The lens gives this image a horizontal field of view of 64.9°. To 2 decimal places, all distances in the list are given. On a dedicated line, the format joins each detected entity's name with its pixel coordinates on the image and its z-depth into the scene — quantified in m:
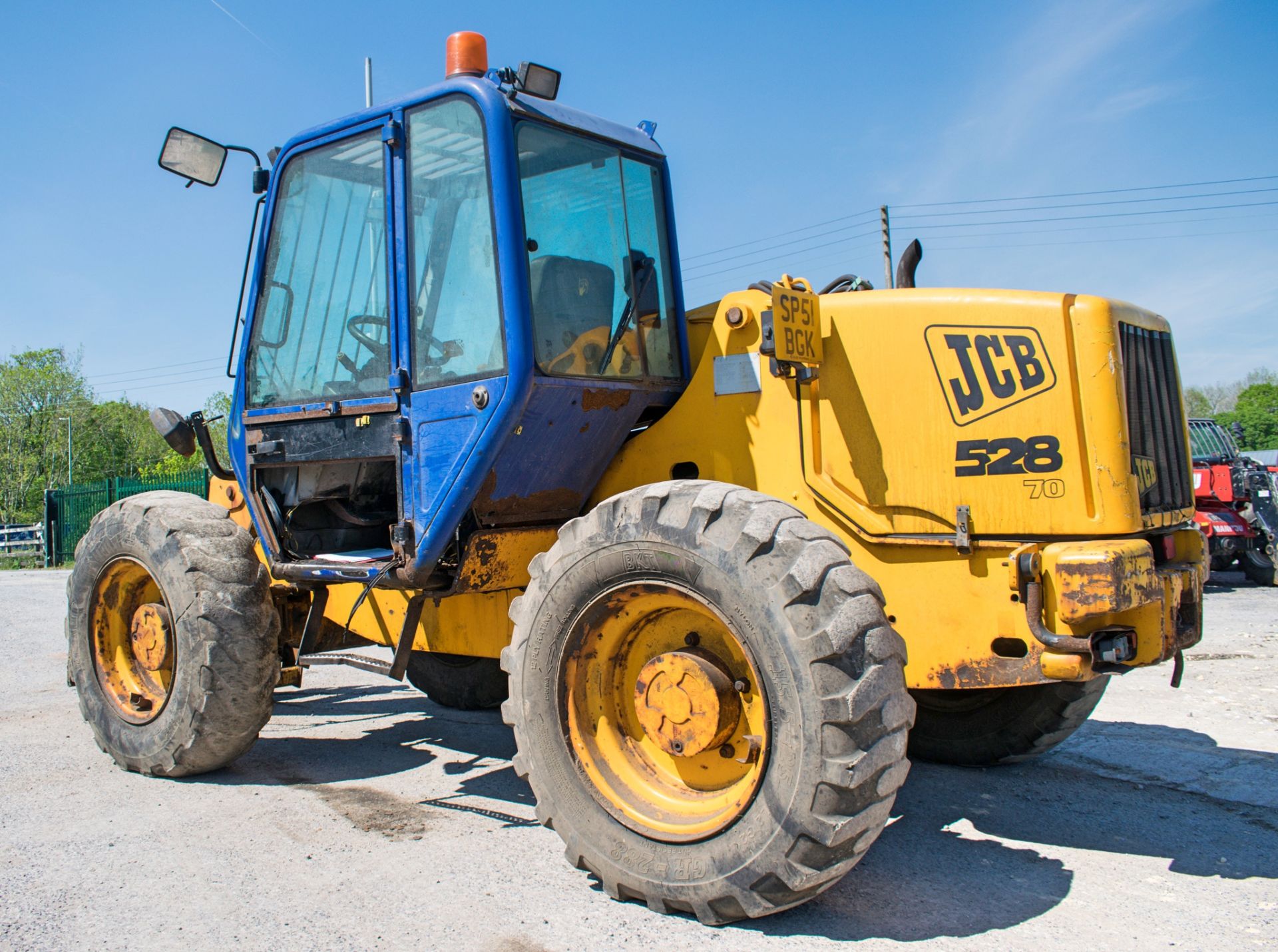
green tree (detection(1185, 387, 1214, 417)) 77.18
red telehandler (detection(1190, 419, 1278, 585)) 13.70
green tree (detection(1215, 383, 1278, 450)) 67.81
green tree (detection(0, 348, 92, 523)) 43.59
